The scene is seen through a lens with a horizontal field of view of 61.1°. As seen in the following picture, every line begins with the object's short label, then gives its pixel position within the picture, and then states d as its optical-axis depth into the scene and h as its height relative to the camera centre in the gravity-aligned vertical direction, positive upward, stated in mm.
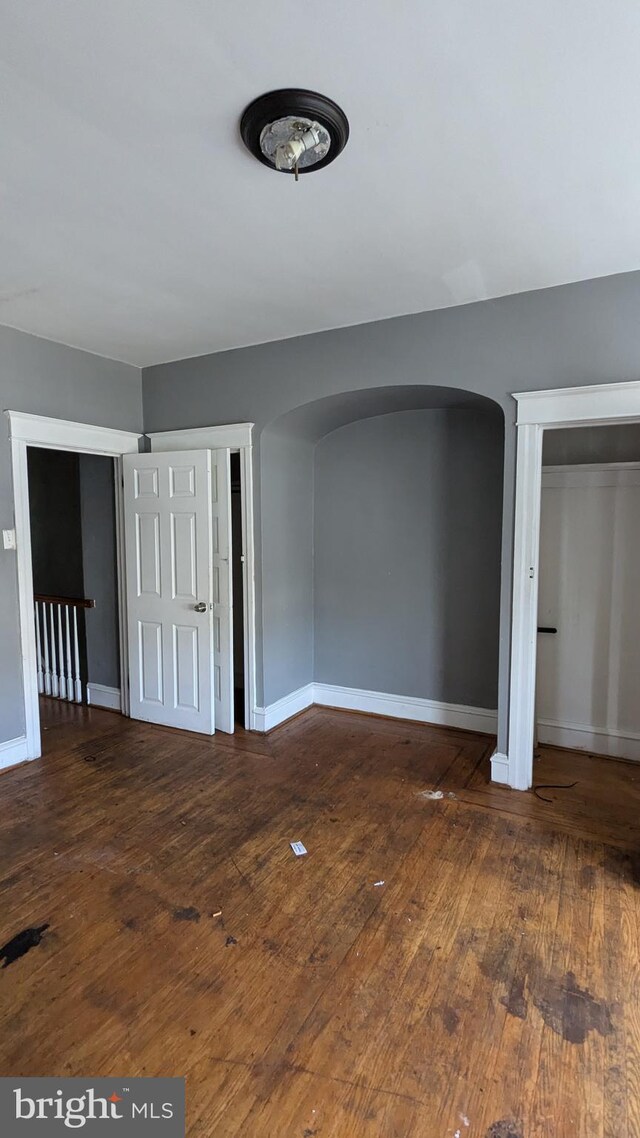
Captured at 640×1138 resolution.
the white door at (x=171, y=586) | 3852 -388
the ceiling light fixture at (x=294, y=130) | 1571 +1233
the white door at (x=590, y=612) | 3443 -533
